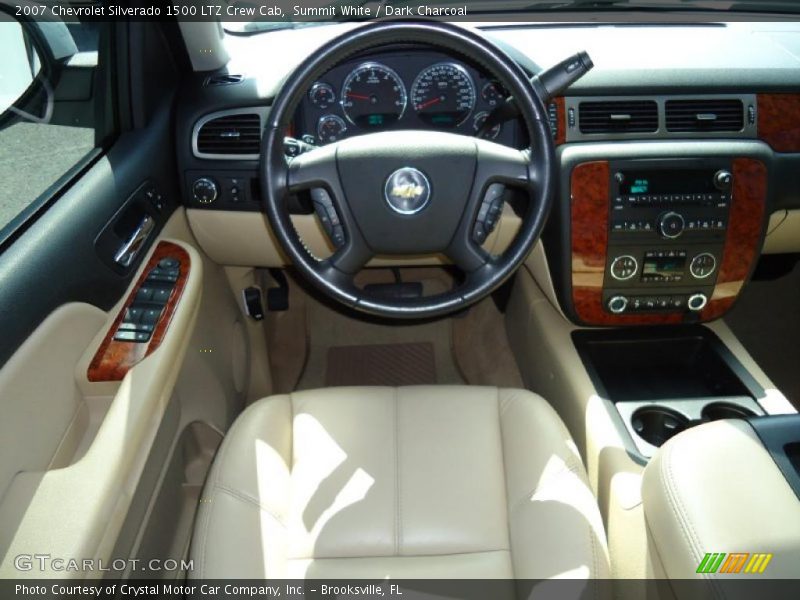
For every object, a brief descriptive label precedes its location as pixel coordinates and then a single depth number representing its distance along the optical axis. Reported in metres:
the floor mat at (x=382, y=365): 2.39
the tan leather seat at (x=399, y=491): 1.14
